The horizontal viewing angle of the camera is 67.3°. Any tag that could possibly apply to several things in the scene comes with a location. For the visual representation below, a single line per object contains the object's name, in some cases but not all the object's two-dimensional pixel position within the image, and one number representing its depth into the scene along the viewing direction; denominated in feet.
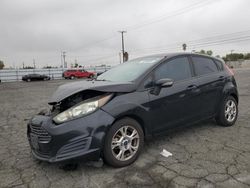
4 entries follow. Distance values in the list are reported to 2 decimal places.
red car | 96.90
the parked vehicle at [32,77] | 93.92
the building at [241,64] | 171.35
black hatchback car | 7.62
